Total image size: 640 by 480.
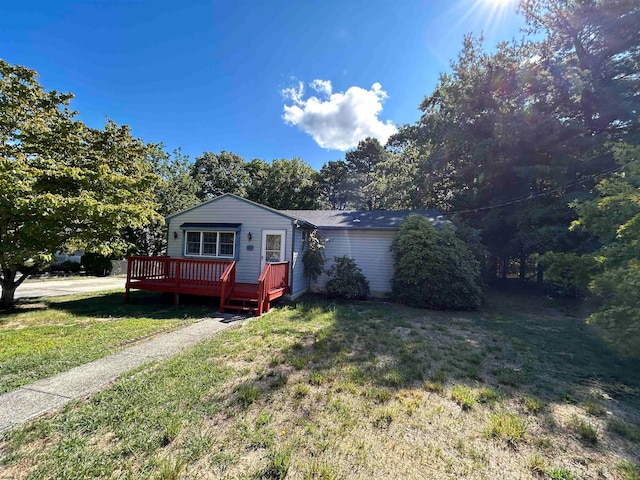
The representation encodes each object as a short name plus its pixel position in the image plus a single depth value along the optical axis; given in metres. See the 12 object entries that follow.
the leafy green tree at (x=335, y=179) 29.69
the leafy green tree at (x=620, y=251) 3.76
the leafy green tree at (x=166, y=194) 18.12
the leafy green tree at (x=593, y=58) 11.62
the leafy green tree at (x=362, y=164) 28.05
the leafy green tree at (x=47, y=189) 5.97
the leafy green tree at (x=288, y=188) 26.95
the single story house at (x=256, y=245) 9.23
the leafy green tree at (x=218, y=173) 29.92
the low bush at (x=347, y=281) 10.52
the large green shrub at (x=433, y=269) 9.09
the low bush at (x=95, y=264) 16.61
